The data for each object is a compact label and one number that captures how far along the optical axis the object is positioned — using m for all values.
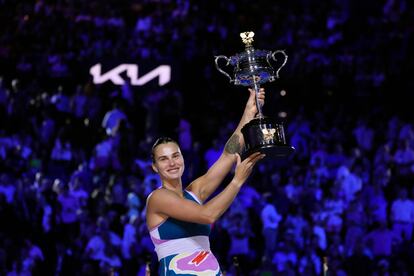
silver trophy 10.59
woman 9.92
